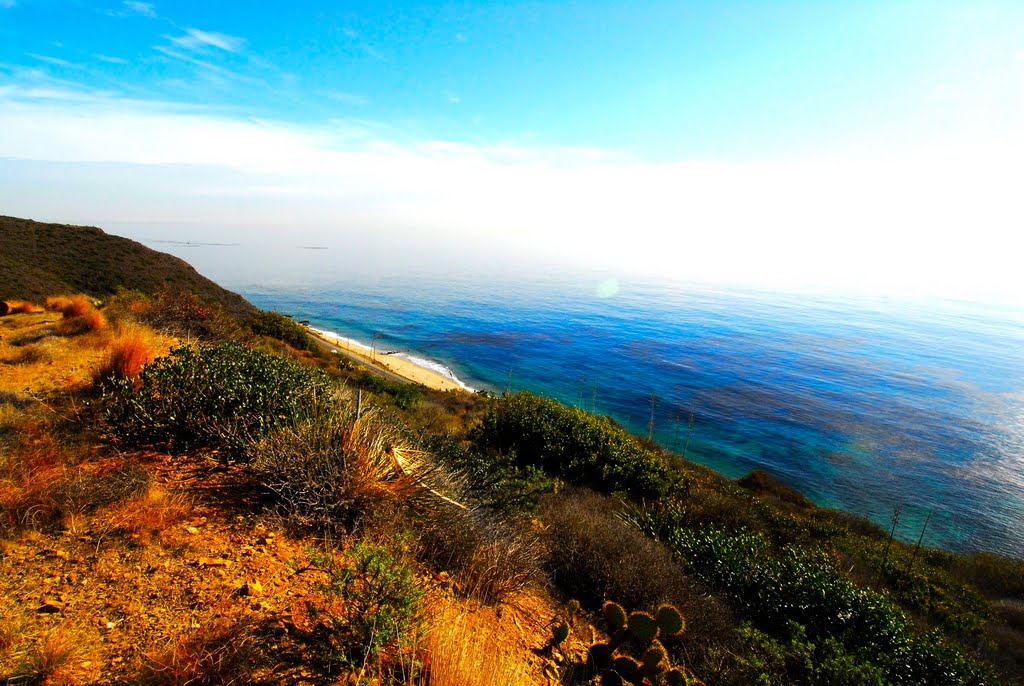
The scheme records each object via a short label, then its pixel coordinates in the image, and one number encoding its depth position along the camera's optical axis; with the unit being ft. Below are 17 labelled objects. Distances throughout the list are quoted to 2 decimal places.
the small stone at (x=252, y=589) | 9.58
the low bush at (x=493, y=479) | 19.10
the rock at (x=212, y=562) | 10.19
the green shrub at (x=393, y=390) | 55.10
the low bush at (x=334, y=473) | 12.70
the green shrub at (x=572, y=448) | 32.86
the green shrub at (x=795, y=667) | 11.78
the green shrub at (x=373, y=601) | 8.25
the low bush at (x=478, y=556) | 12.61
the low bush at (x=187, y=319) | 33.01
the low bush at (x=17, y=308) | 36.37
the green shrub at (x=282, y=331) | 85.20
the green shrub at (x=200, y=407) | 15.17
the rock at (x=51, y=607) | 8.21
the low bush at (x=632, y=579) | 14.07
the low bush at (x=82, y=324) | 29.01
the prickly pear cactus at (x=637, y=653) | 10.35
